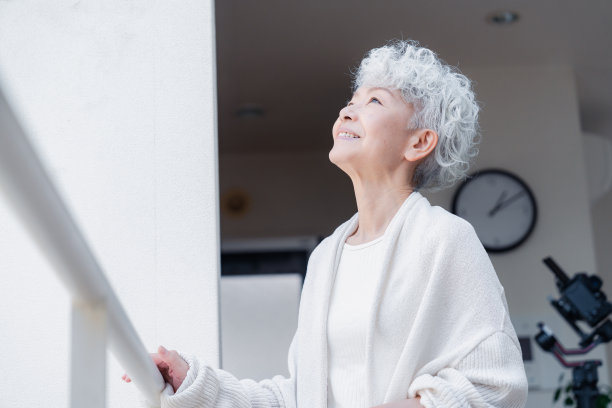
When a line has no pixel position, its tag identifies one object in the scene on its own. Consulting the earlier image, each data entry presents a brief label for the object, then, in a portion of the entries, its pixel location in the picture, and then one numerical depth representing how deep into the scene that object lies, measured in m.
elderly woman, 1.34
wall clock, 4.18
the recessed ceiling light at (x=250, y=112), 4.80
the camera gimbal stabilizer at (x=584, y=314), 3.22
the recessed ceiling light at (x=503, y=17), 3.69
